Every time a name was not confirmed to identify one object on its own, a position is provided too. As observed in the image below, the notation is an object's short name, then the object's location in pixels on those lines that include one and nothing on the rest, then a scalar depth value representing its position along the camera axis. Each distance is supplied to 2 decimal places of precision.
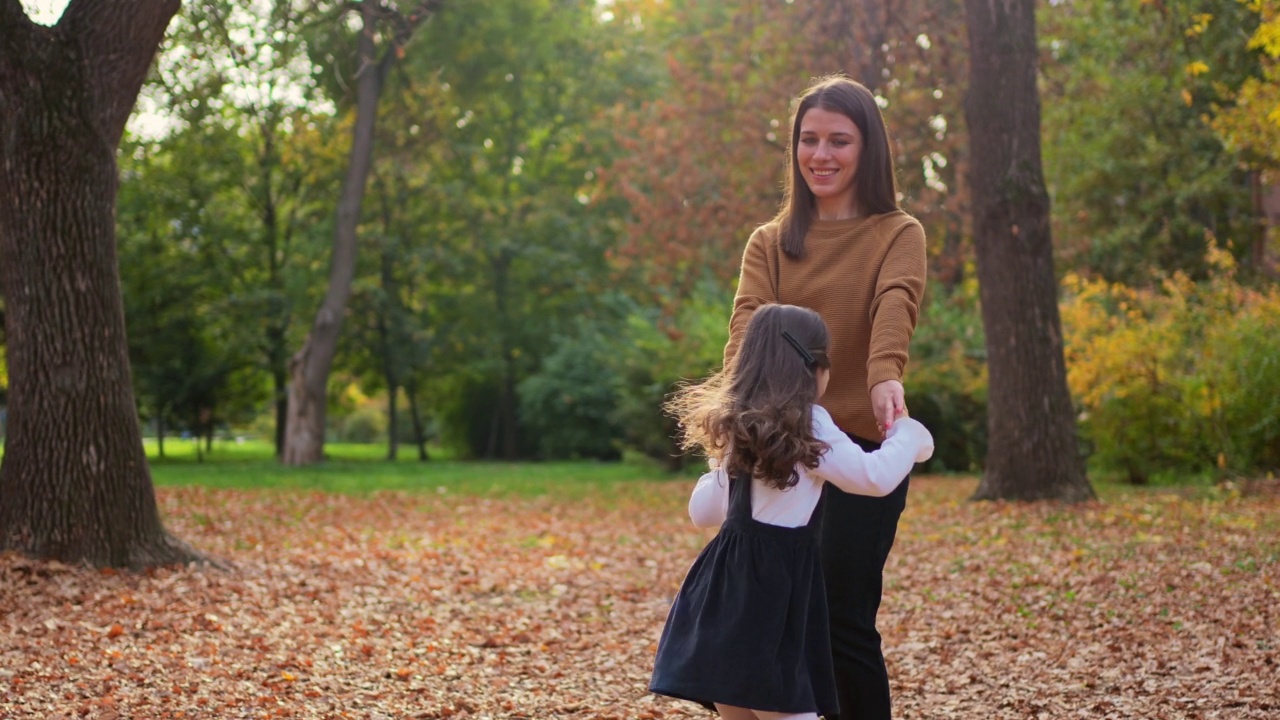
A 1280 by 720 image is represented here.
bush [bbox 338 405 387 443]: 43.97
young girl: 3.11
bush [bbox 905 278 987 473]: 17.05
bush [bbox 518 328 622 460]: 26.00
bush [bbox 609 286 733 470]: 18.59
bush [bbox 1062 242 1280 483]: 12.38
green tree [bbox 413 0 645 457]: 28.47
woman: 3.39
